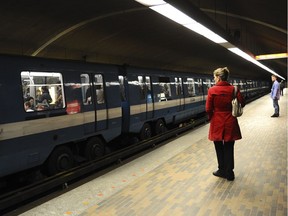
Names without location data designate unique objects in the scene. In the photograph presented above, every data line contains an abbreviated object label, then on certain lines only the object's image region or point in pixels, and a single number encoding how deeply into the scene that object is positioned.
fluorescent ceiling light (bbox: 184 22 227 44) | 5.69
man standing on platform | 10.03
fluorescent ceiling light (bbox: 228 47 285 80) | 9.69
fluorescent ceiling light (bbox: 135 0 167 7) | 3.91
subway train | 4.60
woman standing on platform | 3.98
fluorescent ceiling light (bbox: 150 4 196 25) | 4.19
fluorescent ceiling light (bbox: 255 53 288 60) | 14.63
